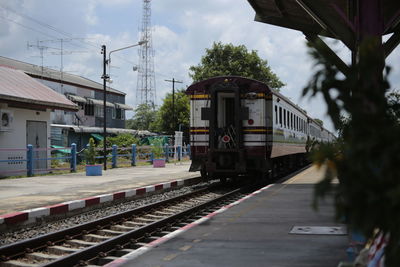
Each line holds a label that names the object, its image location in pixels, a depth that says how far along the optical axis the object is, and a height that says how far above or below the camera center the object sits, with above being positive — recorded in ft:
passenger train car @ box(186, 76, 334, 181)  48.44 +1.78
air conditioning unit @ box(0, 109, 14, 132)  60.90 +3.05
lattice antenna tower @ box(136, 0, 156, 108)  200.03 +31.27
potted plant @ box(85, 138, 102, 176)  64.13 -2.60
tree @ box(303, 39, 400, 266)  5.63 -0.22
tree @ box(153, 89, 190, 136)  158.92 +9.65
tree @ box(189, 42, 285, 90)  170.09 +28.30
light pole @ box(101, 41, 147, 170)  78.79 +13.23
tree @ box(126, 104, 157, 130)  236.63 +13.63
